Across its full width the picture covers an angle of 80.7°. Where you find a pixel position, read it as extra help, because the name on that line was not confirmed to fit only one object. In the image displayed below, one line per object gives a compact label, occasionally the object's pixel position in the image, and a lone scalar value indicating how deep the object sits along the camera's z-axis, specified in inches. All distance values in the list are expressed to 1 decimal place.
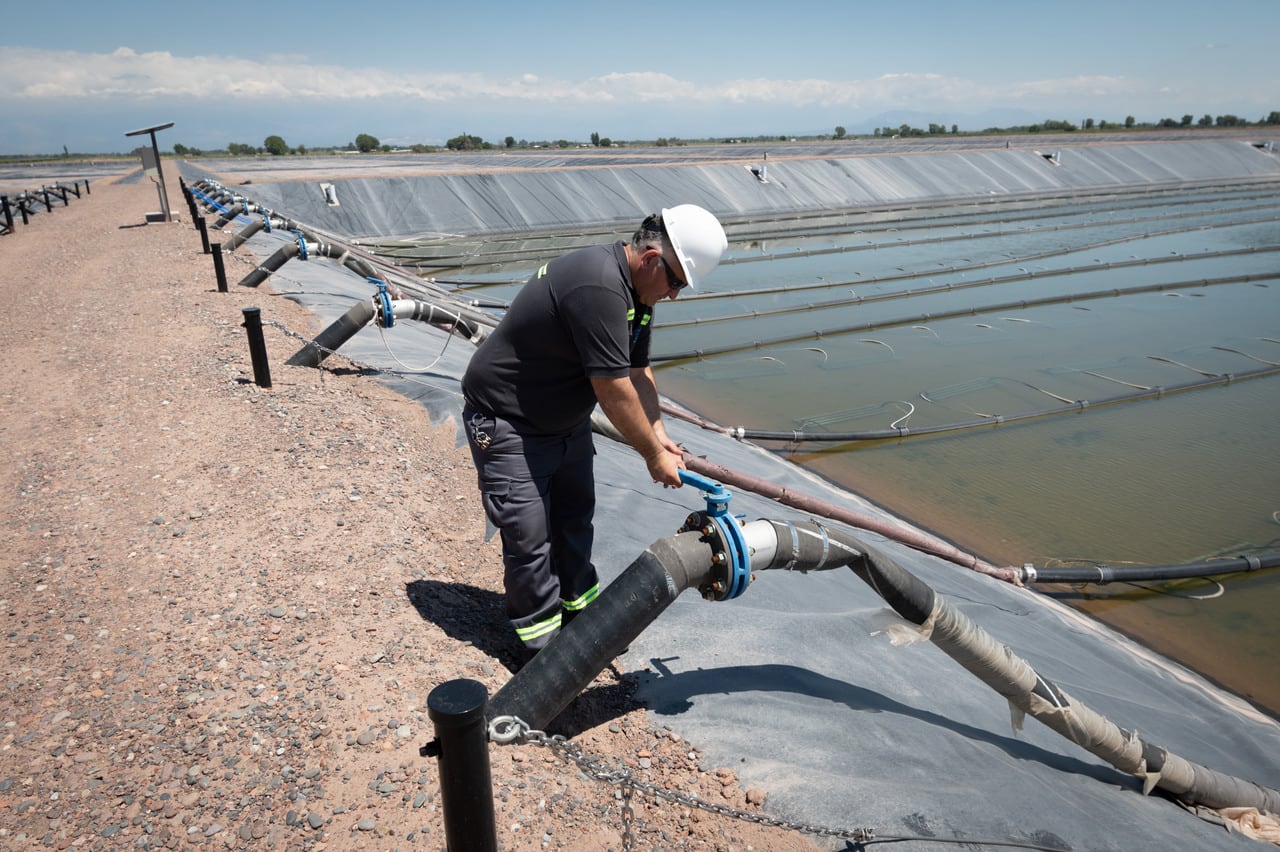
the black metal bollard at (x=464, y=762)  68.5
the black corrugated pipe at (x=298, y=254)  384.8
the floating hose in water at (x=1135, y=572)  230.4
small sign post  690.8
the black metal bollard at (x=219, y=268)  375.2
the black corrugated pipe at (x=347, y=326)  267.3
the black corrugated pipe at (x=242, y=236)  523.1
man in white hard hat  106.7
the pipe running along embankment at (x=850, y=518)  194.9
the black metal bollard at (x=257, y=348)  234.8
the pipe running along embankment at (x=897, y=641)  101.3
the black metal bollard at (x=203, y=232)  495.5
